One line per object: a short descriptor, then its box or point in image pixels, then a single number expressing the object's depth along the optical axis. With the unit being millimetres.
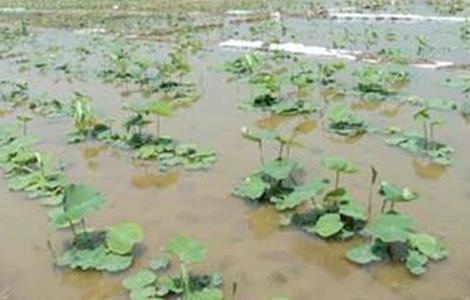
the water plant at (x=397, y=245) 4824
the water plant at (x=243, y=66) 10859
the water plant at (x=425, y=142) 6934
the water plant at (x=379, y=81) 9258
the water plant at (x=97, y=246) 5129
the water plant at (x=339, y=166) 5711
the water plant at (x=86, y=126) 8117
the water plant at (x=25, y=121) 8453
